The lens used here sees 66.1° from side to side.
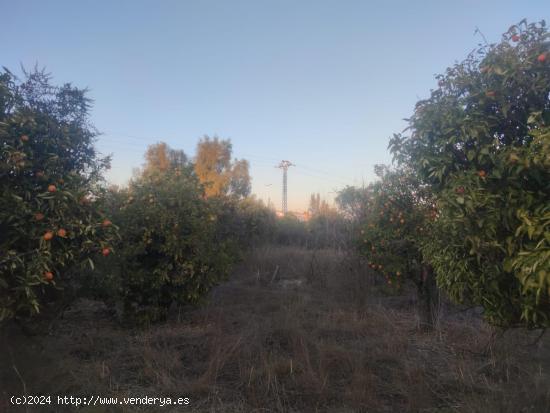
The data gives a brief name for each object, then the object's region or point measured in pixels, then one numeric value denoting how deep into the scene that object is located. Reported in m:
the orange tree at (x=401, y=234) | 6.07
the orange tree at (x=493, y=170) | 2.48
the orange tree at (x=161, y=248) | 5.91
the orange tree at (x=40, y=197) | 2.97
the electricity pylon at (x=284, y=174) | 30.03
